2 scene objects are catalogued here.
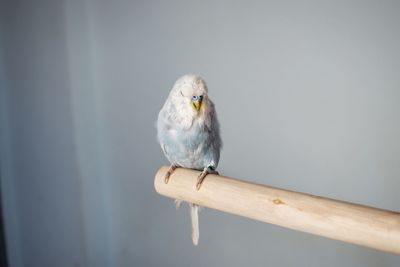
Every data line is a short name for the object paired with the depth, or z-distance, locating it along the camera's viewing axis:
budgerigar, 0.59
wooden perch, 0.48
